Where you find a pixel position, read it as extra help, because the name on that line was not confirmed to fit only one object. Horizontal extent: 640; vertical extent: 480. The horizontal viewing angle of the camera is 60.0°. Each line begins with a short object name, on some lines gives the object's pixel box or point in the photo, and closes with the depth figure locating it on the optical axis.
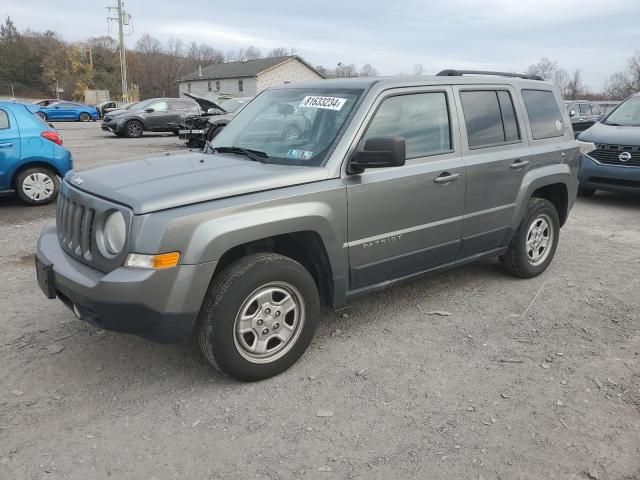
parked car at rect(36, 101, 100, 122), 34.51
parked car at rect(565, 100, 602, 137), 17.42
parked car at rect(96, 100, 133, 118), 37.12
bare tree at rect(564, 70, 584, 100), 58.19
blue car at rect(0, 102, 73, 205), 7.82
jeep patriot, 2.98
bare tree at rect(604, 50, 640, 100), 51.32
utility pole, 45.31
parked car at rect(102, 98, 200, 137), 21.00
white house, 60.16
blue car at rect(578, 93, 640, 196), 8.45
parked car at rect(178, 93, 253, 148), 13.64
